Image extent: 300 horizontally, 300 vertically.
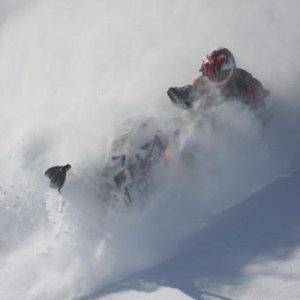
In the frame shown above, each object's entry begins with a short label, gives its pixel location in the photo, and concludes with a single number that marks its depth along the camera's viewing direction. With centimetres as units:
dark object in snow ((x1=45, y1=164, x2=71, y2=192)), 1609
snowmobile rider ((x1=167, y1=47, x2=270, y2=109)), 1839
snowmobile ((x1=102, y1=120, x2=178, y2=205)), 1678
